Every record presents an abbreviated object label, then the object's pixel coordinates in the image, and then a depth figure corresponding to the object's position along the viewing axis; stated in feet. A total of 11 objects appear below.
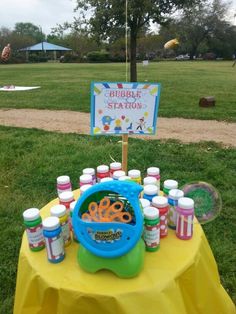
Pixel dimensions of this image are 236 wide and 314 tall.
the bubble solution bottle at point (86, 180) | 6.16
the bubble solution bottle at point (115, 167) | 6.69
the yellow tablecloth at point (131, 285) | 4.31
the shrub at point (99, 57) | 145.89
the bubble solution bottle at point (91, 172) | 6.47
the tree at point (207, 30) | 174.91
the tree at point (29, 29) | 282.07
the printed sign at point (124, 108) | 7.00
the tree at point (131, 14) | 36.78
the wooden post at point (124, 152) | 7.61
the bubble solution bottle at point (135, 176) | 6.13
